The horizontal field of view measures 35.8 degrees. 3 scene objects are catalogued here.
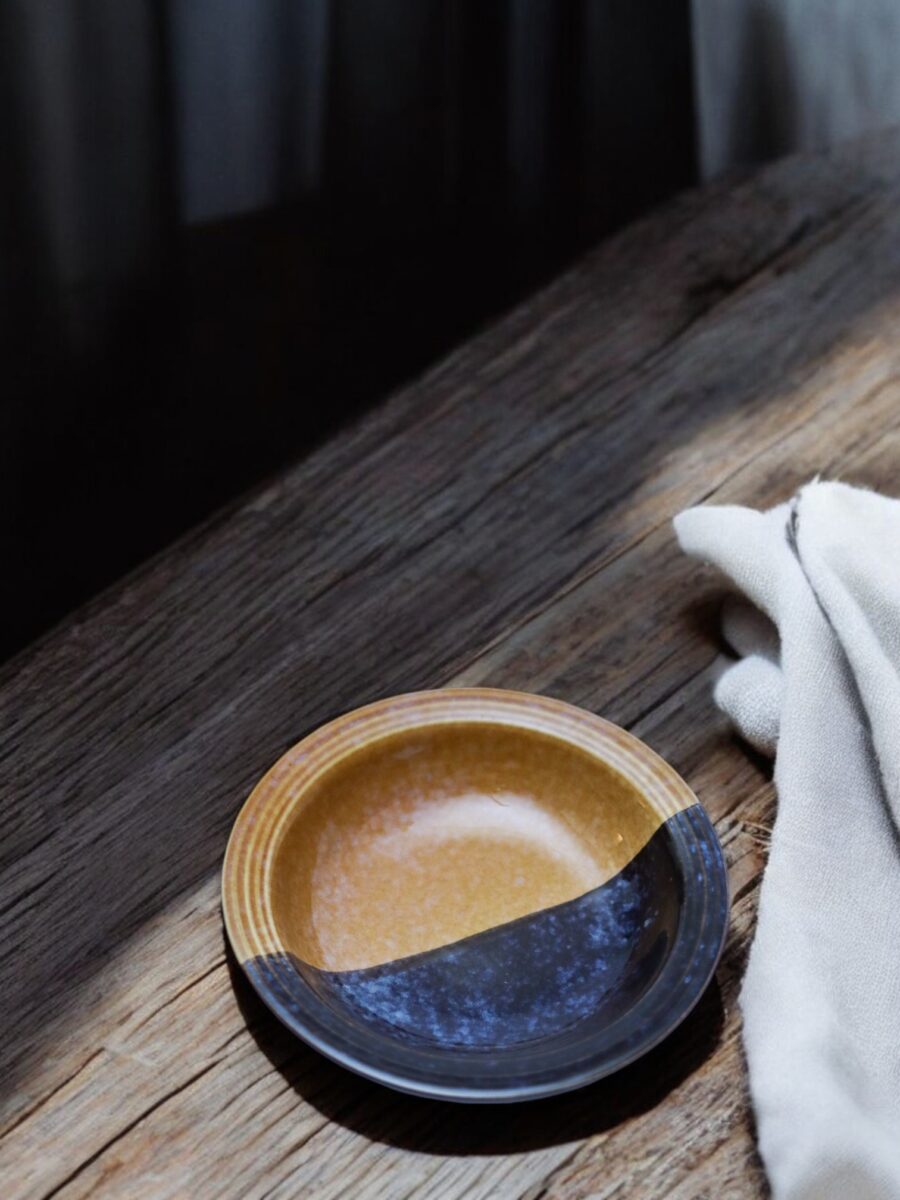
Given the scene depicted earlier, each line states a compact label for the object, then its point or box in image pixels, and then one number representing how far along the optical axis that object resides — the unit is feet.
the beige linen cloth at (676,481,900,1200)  2.01
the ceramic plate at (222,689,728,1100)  2.16
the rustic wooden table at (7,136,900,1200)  2.10
